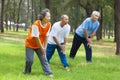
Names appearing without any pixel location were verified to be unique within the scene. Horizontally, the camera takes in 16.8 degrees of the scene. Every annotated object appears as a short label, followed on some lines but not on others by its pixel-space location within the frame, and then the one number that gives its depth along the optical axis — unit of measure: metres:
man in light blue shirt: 15.24
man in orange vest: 11.12
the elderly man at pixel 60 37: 13.41
